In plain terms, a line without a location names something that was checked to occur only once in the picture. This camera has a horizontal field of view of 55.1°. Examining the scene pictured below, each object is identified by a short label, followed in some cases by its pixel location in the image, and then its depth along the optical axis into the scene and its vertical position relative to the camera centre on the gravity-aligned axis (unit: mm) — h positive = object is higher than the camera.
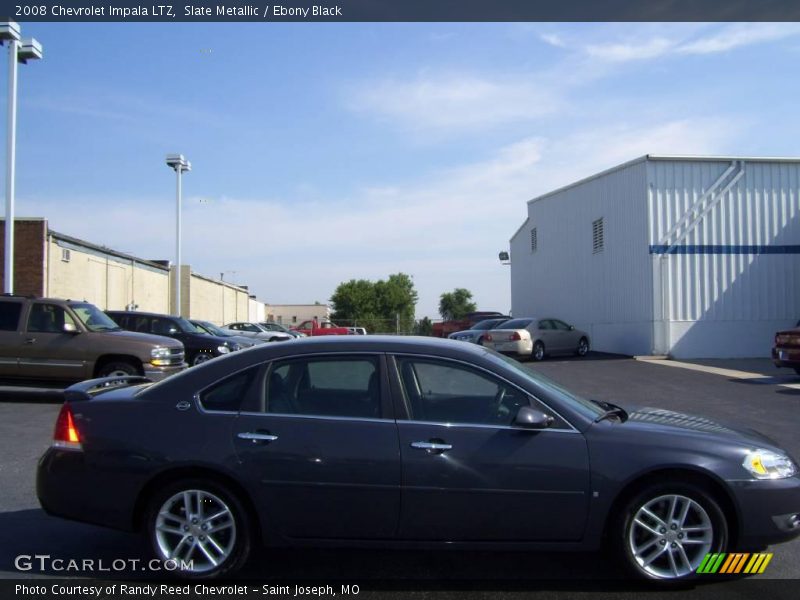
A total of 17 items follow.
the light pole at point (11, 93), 18562 +5625
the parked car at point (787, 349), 16484 -653
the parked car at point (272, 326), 35216 -330
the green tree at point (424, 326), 42050 -388
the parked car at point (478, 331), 24234 -390
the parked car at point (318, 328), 36812 -481
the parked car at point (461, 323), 33156 -179
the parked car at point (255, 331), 28589 -497
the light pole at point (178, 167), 31094 +6252
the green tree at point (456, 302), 92850 +2197
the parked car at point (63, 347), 12977 -476
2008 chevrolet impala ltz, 4641 -945
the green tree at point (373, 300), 81838 +2112
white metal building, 24719 +2131
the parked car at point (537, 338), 23656 -612
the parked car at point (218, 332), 20253 -370
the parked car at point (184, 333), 17703 -332
